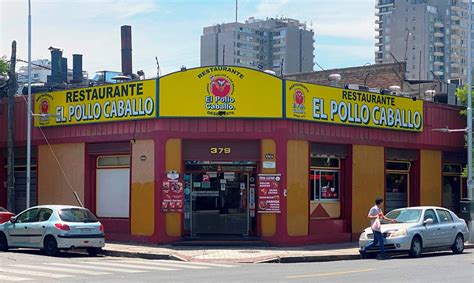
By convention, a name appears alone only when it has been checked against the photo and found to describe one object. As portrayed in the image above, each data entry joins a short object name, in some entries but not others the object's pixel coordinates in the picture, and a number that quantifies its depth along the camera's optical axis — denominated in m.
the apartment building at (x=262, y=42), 112.81
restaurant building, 26.19
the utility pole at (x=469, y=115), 28.72
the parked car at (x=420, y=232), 22.83
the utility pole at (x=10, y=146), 30.12
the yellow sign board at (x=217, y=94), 26.17
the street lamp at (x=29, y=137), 29.17
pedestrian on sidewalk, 22.48
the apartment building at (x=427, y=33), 117.81
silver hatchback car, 22.41
